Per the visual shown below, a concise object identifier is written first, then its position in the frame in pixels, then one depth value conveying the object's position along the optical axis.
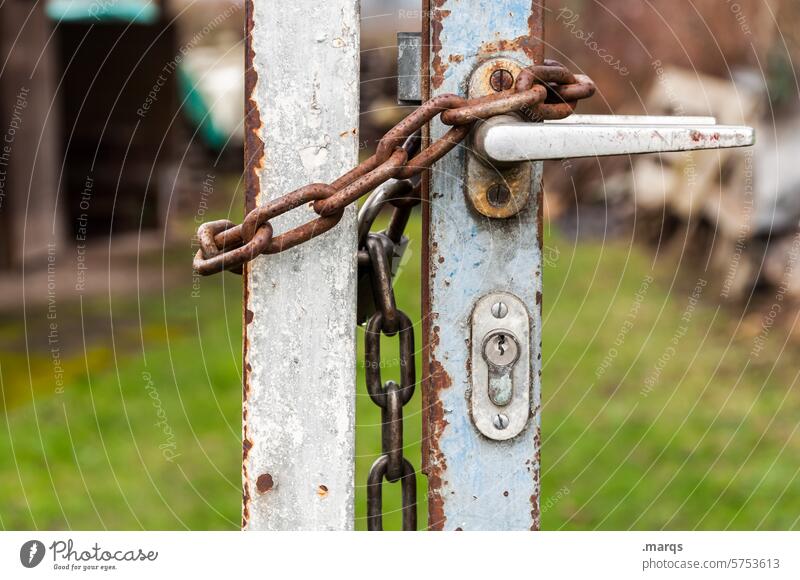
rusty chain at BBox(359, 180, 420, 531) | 0.91
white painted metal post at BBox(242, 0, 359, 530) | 0.88
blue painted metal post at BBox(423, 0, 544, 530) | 0.89
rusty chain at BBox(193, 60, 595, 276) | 0.86
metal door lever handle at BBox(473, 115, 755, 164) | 0.86
